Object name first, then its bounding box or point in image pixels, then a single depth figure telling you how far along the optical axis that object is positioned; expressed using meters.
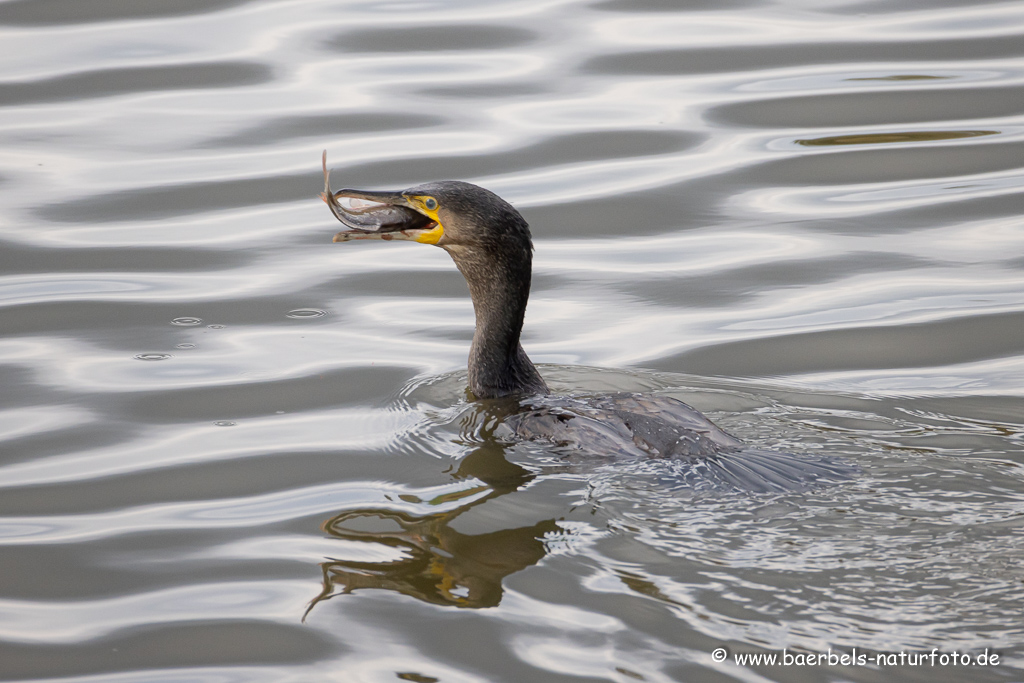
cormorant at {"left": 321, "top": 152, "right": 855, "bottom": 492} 9.29
